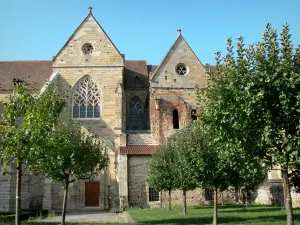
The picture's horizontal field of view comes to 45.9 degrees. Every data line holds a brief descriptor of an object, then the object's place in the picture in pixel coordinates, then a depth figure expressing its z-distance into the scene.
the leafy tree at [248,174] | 10.82
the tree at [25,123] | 12.94
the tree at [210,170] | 16.83
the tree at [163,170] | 25.25
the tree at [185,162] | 17.31
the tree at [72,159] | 17.00
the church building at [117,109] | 29.42
